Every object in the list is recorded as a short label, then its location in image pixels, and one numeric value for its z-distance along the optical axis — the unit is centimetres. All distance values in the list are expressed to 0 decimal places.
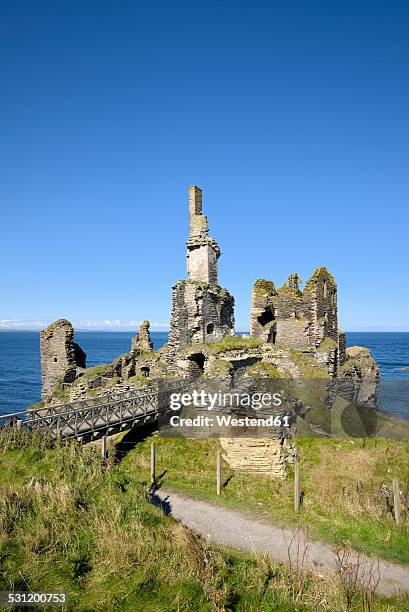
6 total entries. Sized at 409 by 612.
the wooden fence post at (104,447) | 1510
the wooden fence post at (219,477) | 1344
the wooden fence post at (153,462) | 1443
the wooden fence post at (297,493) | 1233
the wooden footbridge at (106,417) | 1464
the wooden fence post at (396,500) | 1147
